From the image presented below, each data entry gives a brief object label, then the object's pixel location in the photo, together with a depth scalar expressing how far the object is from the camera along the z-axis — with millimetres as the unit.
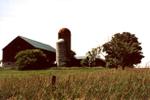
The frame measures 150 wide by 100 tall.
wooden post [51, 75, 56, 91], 10923
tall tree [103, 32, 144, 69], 68250
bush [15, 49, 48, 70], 56700
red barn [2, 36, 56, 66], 72812
